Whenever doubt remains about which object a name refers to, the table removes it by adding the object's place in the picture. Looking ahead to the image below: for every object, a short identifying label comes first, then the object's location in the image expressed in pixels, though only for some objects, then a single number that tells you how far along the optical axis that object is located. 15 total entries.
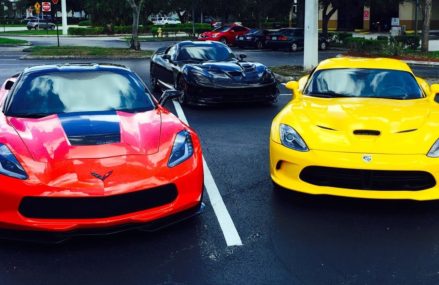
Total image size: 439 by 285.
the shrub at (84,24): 73.56
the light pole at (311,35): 17.34
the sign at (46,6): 33.56
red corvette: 4.11
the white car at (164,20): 78.38
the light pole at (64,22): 49.76
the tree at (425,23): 24.38
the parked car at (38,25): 72.19
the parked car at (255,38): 33.72
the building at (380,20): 57.34
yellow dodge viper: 4.90
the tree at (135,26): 28.08
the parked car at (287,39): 30.95
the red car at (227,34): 37.47
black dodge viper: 10.84
